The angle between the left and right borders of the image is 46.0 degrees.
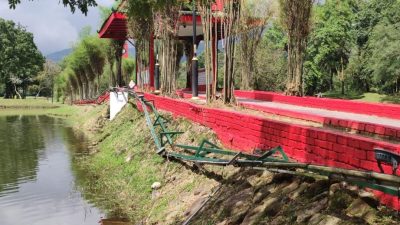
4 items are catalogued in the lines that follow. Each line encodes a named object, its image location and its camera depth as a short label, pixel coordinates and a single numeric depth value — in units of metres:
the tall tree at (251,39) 30.11
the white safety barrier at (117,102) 27.63
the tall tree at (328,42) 48.53
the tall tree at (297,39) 19.44
